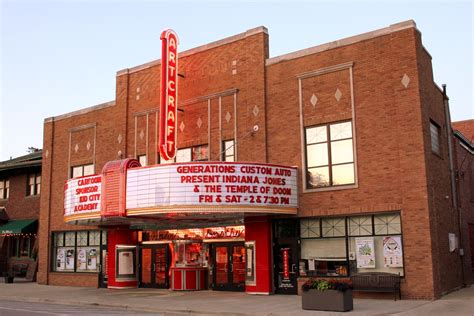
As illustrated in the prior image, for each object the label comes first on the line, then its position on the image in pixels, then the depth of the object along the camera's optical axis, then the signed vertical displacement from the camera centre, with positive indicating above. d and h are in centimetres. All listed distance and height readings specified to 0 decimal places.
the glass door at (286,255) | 2219 -27
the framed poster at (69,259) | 3050 -45
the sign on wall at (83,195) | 2305 +233
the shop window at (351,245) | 1997 +8
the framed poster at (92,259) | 2938 -44
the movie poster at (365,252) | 2033 -17
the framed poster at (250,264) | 2280 -62
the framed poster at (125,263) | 2736 -62
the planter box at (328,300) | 1677 -159
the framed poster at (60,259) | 3094 -48
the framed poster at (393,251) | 1964 -16
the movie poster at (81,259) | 2991 -45
